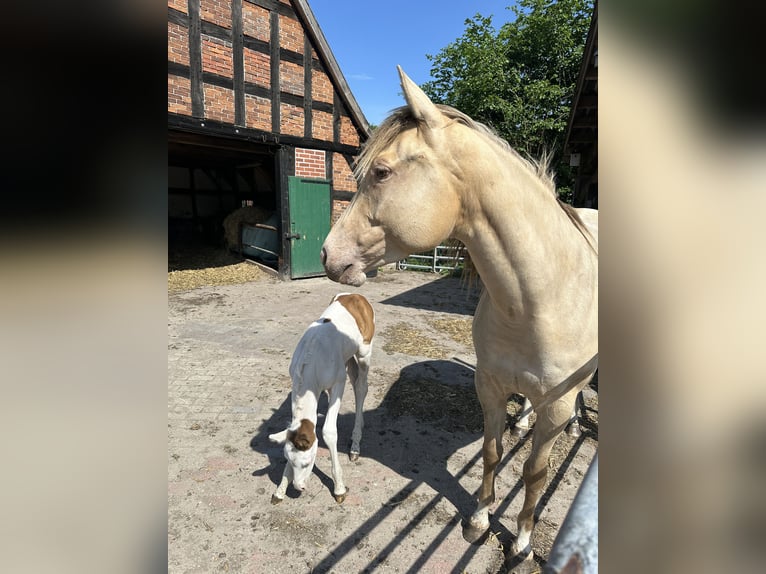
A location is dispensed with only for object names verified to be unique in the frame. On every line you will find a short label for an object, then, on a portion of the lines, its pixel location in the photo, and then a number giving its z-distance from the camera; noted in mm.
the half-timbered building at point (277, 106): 7863
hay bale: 12422
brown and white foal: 2441
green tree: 17250
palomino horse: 1583
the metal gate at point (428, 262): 13344
